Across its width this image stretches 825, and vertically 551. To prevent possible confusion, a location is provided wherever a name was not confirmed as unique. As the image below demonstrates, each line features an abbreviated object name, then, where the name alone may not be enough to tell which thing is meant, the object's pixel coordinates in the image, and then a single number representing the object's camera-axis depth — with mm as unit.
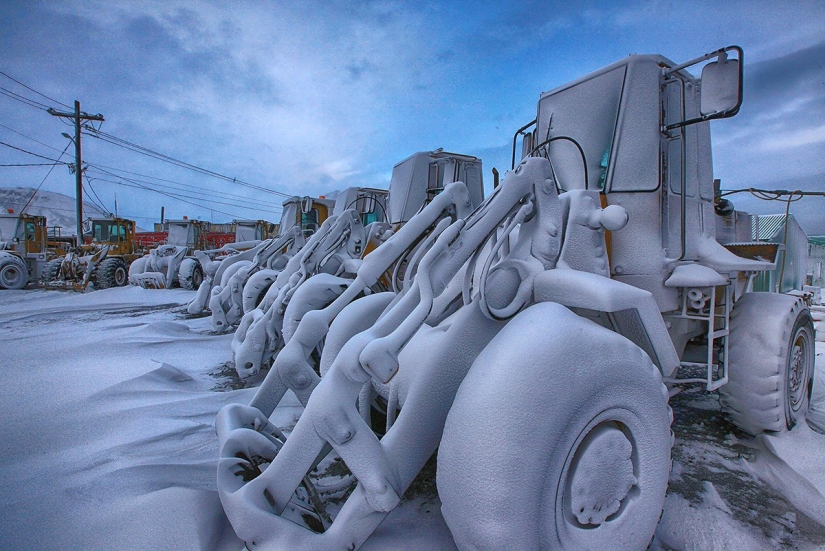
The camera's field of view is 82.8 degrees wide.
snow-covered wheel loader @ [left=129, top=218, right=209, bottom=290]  13625
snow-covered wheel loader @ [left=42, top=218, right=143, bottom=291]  15594
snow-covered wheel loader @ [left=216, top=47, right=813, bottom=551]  1469
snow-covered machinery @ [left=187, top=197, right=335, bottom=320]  6496
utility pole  20072
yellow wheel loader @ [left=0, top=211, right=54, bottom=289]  17188
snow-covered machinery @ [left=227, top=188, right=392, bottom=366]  4168
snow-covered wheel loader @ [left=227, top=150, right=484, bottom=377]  3906
